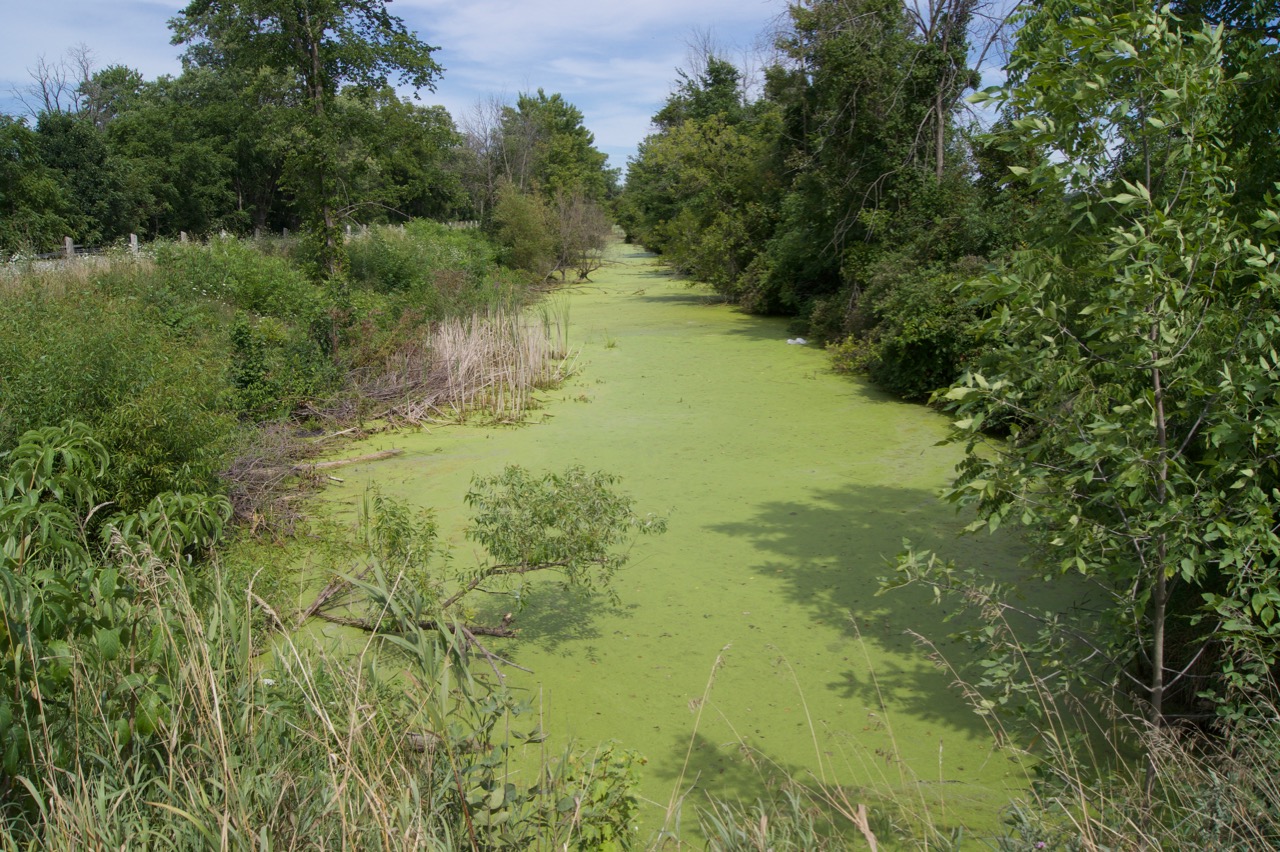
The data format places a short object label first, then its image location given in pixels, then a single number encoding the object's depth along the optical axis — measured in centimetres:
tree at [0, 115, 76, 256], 1722
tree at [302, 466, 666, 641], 398
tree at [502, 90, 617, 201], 2959
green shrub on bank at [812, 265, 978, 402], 852
